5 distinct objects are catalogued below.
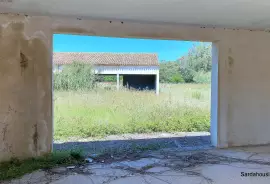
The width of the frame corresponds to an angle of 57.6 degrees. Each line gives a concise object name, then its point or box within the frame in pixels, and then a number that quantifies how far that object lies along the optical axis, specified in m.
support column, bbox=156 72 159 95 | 10.67
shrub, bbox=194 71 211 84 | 14.16
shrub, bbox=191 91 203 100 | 10.10
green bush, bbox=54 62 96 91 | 10.13
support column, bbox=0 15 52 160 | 4.06
